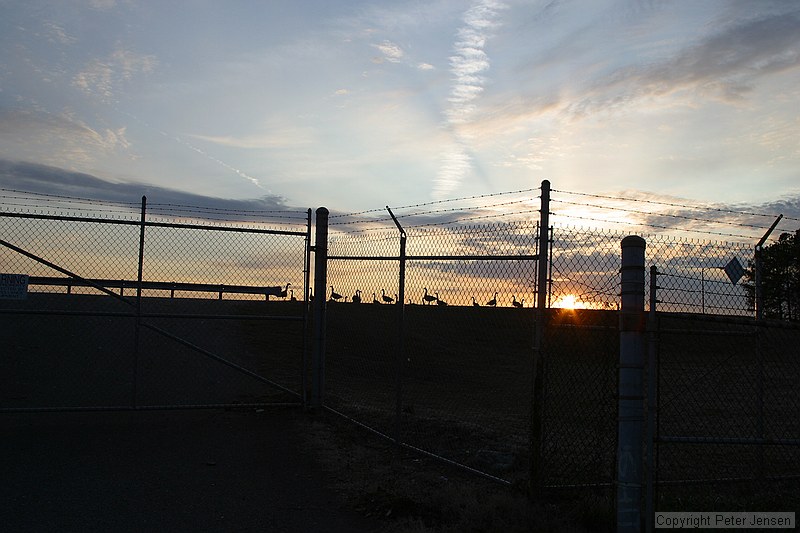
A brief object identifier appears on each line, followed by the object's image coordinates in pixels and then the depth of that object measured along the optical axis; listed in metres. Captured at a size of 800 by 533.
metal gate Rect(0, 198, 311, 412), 9.56
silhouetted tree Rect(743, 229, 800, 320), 7.73
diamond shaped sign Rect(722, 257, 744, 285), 6.46
